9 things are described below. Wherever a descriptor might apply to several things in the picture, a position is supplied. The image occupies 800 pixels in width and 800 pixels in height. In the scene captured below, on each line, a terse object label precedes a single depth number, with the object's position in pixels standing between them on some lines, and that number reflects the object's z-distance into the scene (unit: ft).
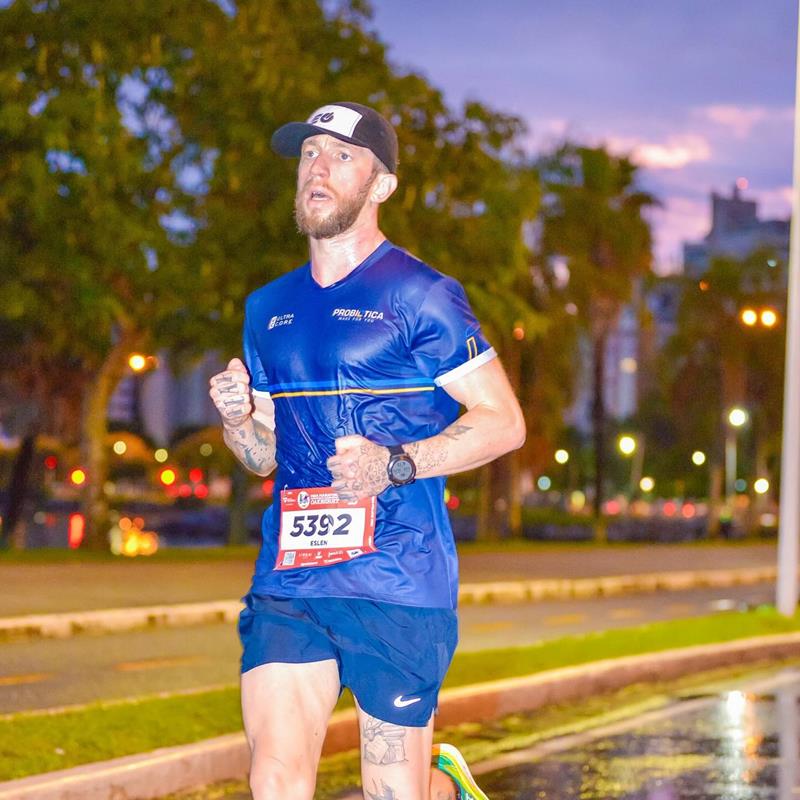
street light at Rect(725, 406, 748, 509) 194.29
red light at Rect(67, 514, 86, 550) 110.11
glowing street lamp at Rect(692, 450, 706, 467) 310.04
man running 13.84
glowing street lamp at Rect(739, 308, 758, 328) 130.10
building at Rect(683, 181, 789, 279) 512.80
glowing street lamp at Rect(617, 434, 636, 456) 256.93
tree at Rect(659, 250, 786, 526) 212.64
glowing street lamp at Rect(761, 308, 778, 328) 129.65
